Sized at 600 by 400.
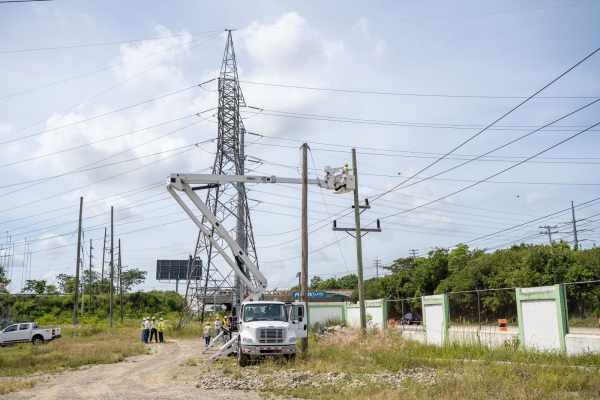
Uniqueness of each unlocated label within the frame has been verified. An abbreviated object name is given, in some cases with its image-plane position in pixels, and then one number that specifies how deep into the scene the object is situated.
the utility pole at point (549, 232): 79.50
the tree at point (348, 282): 120.03
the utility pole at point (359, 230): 28.16
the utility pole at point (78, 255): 48.97
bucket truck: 20.95
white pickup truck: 38.28
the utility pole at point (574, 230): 71.29
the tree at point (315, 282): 131.44
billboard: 103.81
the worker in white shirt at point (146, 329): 37.52
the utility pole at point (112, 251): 56.12
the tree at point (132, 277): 115.25
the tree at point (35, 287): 98.19
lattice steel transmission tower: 39.78
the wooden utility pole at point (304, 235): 22.31
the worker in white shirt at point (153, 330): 37.60
